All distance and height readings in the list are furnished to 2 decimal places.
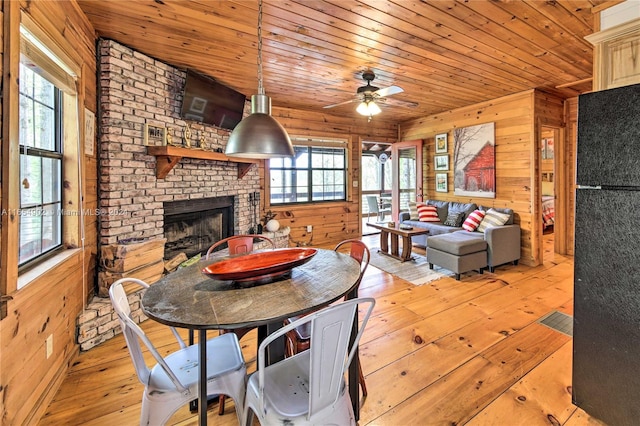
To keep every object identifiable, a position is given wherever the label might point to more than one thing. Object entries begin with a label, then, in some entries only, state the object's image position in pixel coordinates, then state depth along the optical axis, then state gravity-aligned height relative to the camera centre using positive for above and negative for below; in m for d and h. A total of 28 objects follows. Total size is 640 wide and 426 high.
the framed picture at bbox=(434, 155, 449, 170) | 5.72 +0.87
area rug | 3.98 -0.88
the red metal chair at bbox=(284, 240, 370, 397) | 1.71 -0.77
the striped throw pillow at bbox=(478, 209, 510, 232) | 4.49 -0.18
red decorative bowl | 1.51 -0.32
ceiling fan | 3.51 +1.34
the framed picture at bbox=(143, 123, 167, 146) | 2.92 +0.71
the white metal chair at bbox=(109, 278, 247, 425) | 1.26 -0.75
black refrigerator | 1.46 -0.26
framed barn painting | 4.93 +0.79
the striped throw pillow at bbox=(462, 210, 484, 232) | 4.74 -0.21
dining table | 1.20 -0.41
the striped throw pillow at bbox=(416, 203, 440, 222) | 5.54 -0.12
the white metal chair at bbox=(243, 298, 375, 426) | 1.09 -0.73
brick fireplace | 2.63 +0.47
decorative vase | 4.93 -0.30
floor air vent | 2.61 -1.04
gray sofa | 4.21 -0.41
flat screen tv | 3.33 +1.27
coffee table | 4.66 -0.52
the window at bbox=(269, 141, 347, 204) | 5.57 +0.62
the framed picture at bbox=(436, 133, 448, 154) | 5.67 +1.22
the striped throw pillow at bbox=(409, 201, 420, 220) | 5.93 -0.07
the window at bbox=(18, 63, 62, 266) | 1.77 +0.27
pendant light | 1.97 +0.46
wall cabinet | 1.83 +0.95
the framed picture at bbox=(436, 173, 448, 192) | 5.79 +0.49
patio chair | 8.70 +0.06
